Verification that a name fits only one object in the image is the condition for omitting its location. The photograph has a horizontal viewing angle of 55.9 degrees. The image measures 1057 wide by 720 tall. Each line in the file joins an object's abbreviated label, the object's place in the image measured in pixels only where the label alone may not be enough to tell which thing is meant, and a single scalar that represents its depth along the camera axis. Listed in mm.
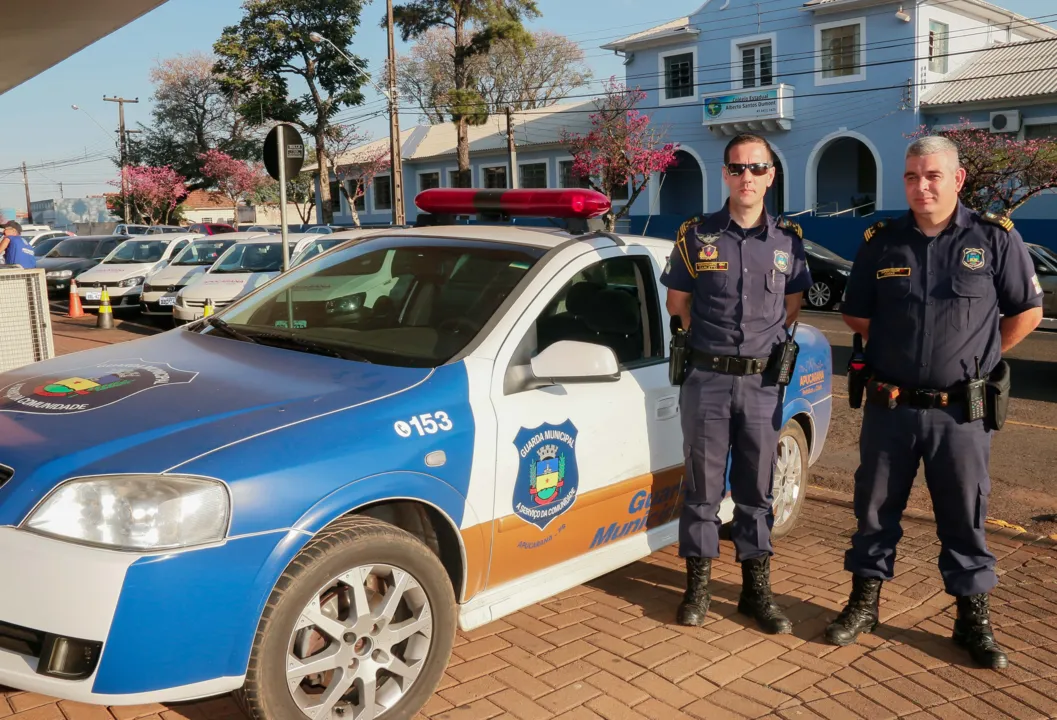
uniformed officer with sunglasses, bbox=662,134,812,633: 4008
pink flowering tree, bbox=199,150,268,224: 55312
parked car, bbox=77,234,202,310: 18031
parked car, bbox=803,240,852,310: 19719
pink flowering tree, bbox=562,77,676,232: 33625
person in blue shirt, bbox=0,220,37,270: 14727
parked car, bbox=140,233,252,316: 16156
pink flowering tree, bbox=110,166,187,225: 55031
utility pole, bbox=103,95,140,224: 56741
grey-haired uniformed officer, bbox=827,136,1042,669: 3738
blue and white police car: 2674
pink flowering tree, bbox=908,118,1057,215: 23672
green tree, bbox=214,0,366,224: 42125
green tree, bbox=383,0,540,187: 32438
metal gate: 7203
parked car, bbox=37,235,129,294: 21828
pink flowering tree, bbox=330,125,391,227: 47103
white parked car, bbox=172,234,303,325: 13883
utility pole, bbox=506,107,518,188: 34188
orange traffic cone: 17266
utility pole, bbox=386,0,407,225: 28172
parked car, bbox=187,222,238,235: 31425
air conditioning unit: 26688
